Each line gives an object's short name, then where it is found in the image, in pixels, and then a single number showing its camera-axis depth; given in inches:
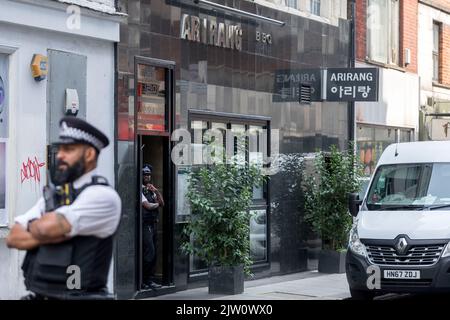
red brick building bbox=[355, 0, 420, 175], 800.9
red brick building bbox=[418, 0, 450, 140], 920.3
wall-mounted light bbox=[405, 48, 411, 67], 882.8
